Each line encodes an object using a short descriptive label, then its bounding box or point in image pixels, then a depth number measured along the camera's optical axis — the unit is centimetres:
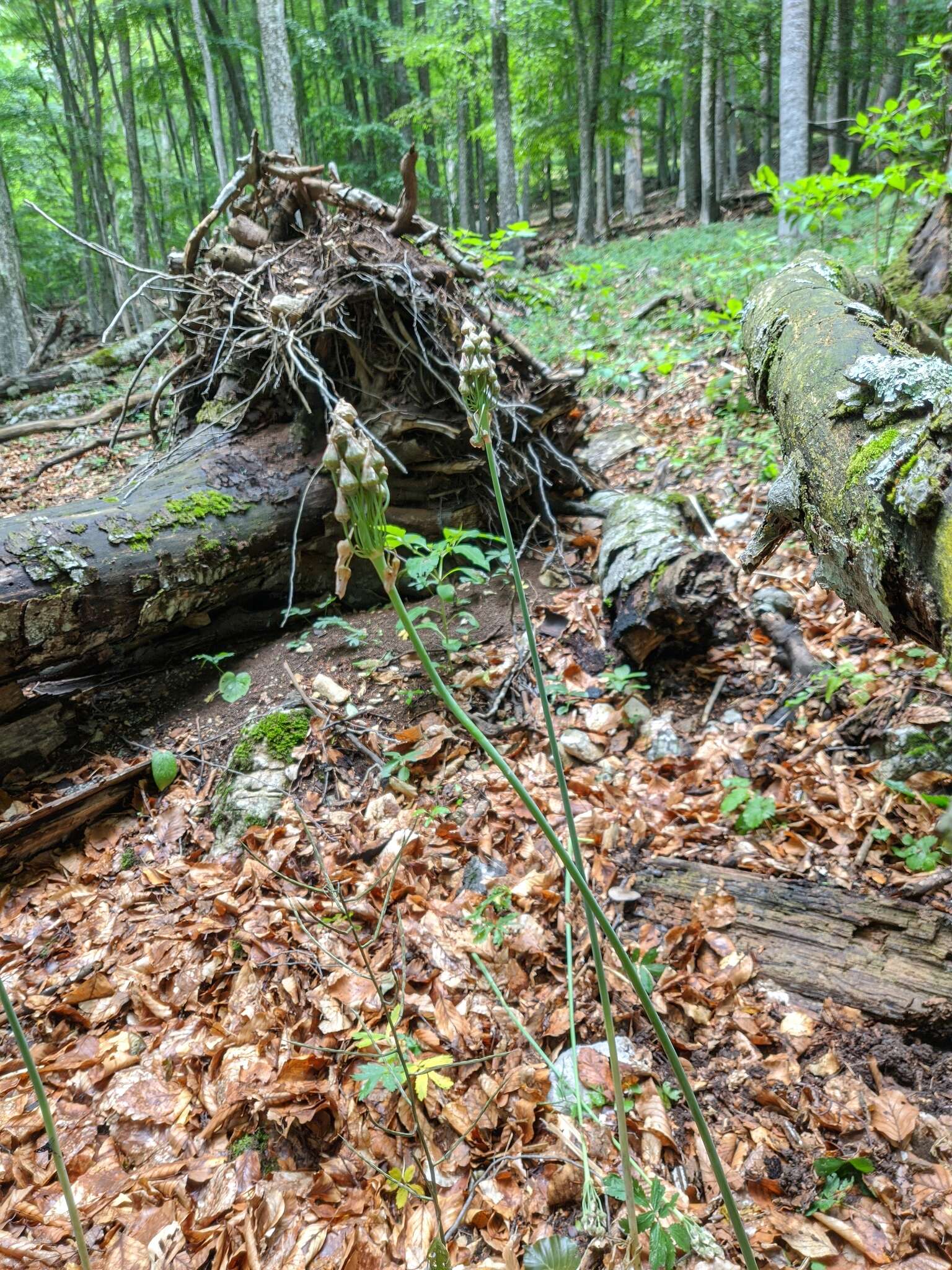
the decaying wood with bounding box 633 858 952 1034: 191
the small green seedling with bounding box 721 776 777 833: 254
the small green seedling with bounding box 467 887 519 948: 232
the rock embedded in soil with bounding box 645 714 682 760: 306
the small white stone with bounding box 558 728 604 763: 312
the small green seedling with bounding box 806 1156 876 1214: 159
